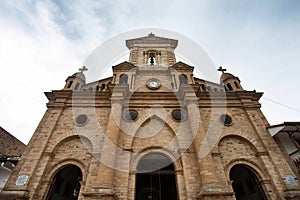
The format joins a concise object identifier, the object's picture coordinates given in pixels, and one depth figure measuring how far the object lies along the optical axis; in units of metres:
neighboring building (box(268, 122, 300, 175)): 12.80
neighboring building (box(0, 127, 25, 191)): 13.91
